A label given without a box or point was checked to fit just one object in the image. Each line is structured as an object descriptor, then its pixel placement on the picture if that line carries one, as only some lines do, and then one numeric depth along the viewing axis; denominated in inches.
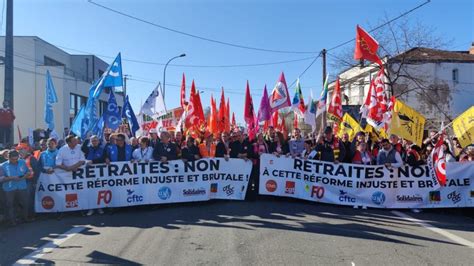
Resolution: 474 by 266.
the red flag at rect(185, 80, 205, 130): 558.6
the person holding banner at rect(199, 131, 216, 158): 450.3
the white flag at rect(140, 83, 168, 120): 614.2
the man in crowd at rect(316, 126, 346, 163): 422.6
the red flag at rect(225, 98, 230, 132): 661.5
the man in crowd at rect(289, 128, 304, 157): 473.1
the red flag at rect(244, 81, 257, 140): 539.5
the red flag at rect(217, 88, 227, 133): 649.0
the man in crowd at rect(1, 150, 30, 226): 333.4
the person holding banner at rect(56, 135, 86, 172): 376.2
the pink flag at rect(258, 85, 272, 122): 537.3
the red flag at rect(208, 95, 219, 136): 628.7
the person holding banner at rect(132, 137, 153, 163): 407.2
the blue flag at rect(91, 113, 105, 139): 487.4
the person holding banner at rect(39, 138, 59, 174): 375.9
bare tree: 1487.5
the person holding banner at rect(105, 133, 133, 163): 400.5
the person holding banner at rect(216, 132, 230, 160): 436.5
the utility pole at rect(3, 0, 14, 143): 518.0
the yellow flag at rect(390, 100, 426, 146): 402.0
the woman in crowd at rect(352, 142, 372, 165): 419.8
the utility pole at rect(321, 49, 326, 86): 1079.0
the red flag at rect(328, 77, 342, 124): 577.9
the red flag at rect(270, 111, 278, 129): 735.7
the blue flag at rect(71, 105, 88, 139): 478.0
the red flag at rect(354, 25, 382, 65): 506.9
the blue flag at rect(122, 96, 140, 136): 567.2
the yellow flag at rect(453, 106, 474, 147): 384.5
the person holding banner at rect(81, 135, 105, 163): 395.5
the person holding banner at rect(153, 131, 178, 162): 410.6
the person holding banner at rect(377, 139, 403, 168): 397.7
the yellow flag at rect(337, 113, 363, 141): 557.3
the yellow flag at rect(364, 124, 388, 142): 525.9
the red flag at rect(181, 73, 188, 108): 615.0
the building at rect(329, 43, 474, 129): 1531.7
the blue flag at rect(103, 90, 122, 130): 485.1
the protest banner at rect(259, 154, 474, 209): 385.7
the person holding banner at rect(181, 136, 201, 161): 413.7
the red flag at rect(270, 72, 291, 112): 542.9
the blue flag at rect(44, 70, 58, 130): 538.9
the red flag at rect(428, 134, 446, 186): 369.1
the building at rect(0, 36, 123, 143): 1349.7
